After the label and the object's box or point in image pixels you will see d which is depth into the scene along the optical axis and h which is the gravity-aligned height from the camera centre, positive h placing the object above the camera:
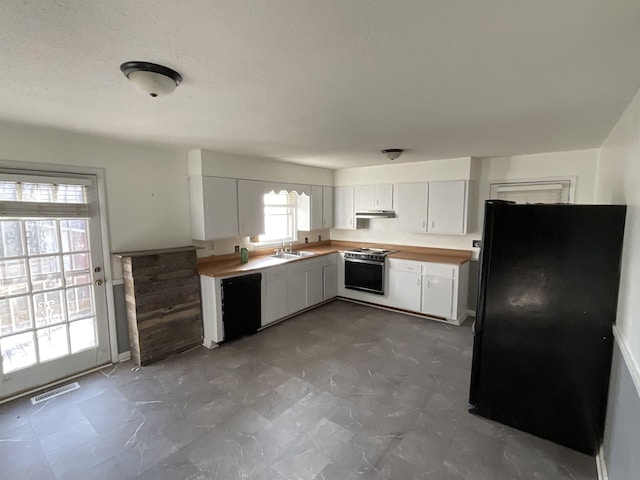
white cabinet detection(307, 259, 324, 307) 4.83 -1.17
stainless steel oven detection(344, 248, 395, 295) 4.84 -0.97
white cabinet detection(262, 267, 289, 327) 4.18 -1.18
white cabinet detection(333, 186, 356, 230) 5.55 +0.00
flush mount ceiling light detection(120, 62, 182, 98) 1.50 +0.65
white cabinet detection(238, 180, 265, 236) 4.17 +0.02
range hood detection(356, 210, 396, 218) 5.05 -0.09
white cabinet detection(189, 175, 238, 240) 3.78 +0.03
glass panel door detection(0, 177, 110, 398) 2.71 -0.78
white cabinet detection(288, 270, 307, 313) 4.53 -1.22
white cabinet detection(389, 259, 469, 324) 4.29 -1.14
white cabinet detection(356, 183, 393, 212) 5.08 +0.19
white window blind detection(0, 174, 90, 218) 2.63 +0.11
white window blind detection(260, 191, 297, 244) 4.98 -0.14
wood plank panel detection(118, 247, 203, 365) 3.25 -1.02
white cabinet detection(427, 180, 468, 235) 4.39 +0.02
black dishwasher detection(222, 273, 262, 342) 3.70 -1.19
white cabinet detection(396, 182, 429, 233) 4.74 +0.03
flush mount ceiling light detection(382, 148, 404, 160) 3.68 +0.67
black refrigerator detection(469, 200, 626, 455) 2.03 -0.76
